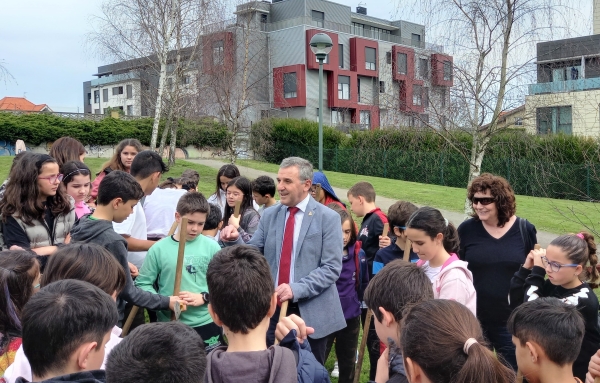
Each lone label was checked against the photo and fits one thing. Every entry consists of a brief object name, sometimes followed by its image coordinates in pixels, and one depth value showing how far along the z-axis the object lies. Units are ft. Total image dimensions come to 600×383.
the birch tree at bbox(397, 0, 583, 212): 37.06
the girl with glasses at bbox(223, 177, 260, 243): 19.56
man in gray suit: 13.46
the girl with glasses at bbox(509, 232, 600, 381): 12.00
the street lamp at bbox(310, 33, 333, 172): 38.19
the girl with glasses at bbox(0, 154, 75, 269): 14.58
